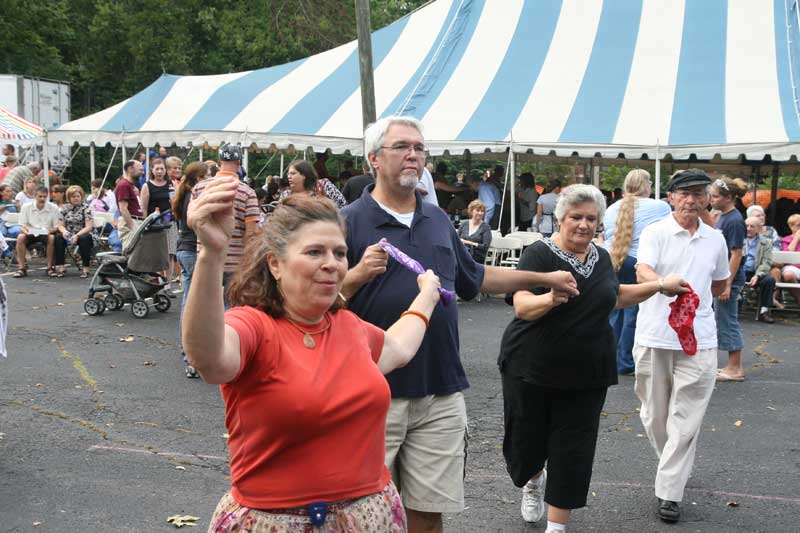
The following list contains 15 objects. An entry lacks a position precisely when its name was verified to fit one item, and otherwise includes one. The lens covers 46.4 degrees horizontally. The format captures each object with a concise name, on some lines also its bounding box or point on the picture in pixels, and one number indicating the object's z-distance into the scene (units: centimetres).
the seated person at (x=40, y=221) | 1562
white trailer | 2839
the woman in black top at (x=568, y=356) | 444
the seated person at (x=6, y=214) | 1659
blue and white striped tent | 1375
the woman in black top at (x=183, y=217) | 813
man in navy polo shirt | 364
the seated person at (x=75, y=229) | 1559
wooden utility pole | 1287
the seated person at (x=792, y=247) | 1300
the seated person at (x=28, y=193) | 1702
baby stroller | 1115
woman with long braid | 801
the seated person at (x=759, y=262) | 1246
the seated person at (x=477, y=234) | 1358
